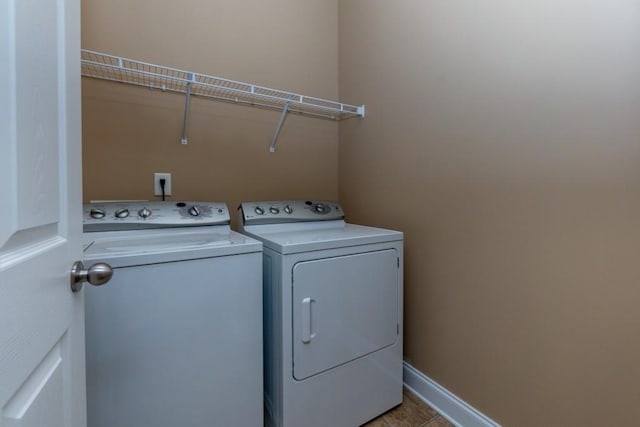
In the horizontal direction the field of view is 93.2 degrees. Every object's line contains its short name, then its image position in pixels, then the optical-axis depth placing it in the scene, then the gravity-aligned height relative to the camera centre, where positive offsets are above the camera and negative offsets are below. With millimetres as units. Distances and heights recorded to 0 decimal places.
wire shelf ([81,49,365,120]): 1488 +684
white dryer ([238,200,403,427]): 1256 -508
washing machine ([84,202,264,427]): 972 -418
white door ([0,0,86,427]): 422 -12
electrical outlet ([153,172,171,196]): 1662 +130
